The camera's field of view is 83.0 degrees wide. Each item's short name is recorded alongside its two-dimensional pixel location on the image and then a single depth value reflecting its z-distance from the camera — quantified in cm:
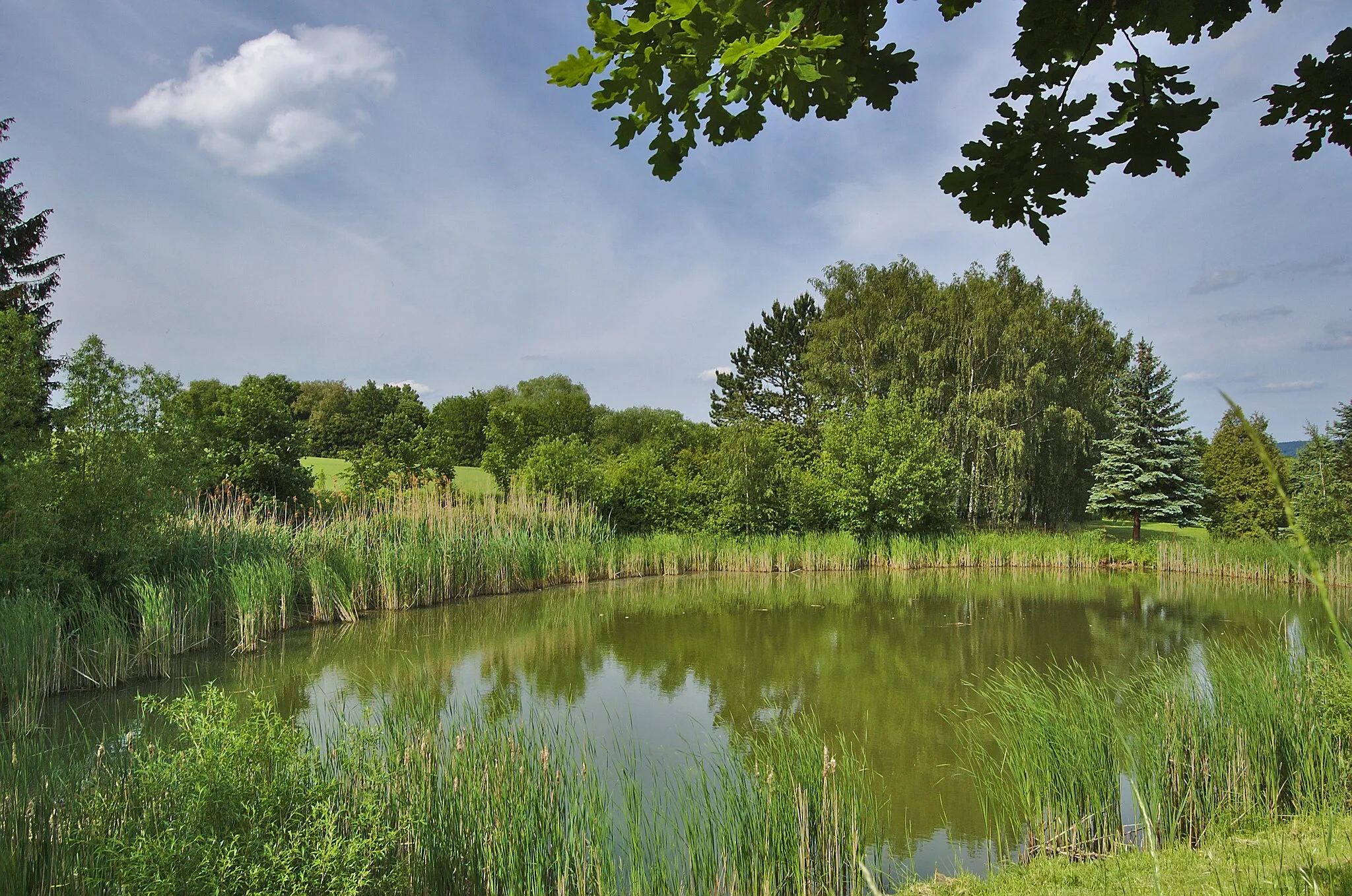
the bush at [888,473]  2056
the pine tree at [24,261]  2075
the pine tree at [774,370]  3741
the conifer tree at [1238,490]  2025
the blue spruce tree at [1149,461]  2328
